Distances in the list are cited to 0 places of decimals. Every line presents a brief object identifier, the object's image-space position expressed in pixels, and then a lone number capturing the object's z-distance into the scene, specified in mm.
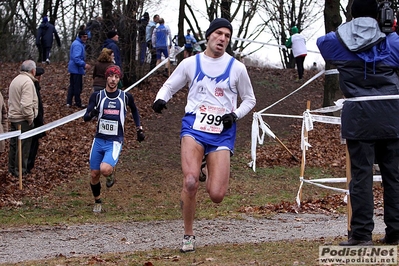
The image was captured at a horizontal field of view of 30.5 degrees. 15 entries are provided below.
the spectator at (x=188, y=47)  26438
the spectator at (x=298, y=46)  23906
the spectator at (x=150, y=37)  21562
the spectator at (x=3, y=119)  13180
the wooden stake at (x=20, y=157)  12672
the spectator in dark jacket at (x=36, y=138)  14367
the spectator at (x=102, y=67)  15445
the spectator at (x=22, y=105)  13492
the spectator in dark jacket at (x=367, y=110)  6402
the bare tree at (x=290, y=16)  40625
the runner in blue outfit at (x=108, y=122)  10875
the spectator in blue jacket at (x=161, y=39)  22583
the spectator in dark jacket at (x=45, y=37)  29375
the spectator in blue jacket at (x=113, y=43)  17578
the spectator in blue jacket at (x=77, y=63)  19438
